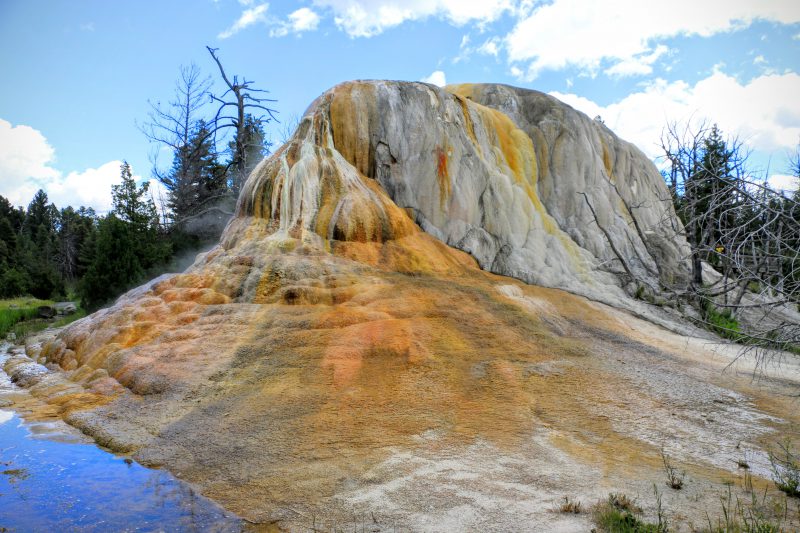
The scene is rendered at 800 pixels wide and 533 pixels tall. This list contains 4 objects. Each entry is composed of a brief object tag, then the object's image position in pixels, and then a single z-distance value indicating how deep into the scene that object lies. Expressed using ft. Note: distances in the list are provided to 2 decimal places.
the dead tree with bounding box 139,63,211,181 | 79.30
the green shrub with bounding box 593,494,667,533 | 12.76
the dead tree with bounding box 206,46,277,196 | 72.69
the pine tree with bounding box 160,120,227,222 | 77.46
